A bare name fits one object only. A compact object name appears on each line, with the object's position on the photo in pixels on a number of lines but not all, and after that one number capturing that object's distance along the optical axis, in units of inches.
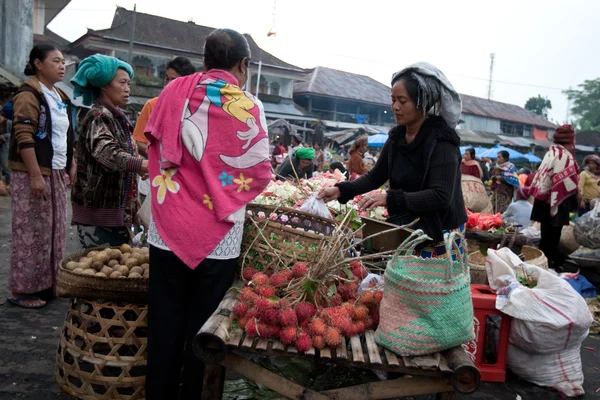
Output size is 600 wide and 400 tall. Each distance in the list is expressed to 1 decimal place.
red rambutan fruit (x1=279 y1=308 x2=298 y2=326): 76.5
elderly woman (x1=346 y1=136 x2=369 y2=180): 336.2
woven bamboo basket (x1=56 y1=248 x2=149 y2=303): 96.3
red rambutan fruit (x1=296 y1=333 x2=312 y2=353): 74.6
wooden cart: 73.0
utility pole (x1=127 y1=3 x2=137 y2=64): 754.0
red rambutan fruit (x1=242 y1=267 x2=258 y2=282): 92.7
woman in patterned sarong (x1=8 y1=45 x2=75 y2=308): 142.3
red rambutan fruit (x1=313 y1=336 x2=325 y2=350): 75.4
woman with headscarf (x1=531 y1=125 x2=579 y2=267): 231.6
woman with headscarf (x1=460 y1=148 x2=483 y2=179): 379.6
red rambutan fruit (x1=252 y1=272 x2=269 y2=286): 86.7
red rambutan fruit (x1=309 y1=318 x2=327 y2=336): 76.6
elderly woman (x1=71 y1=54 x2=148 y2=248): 126.1
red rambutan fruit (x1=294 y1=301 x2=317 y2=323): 79.7
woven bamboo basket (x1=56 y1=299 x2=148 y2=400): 96.4
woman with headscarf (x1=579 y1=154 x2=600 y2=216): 343.3
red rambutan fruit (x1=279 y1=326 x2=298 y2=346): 75.4
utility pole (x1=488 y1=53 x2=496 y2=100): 2208.0
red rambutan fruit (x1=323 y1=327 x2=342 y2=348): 75.4
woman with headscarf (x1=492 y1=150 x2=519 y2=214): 374.0
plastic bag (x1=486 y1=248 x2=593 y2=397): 126.4
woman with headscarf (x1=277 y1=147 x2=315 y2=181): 280.1
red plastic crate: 133.1
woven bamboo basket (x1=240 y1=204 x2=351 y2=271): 93.9
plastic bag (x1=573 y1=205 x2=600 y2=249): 226.5
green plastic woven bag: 72.0
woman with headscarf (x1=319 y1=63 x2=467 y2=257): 101.0
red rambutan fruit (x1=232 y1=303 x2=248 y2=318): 79.3
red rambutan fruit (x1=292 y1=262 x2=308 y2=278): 87.7
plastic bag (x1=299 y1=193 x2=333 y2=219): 107.7
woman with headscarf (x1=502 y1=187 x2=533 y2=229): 298.8
